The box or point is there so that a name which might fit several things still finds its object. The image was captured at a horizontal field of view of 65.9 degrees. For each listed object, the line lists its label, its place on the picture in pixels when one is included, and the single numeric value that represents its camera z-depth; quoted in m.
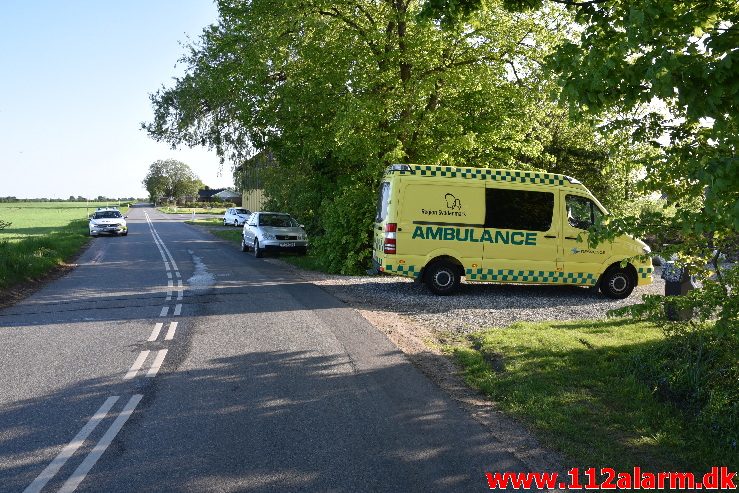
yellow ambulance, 12.11
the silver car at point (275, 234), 21.39
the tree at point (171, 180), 120.25
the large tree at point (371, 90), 15.48
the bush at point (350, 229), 16.45
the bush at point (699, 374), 4.90
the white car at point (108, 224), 33.19
